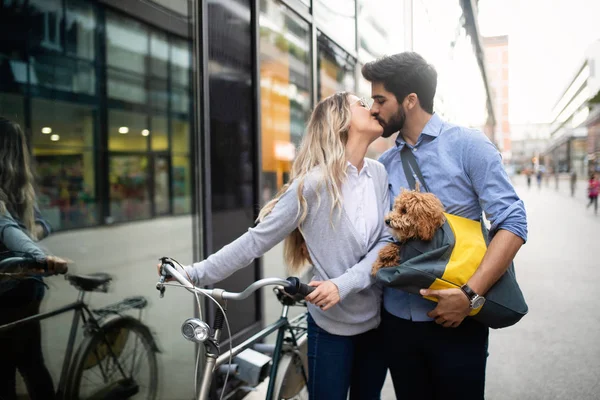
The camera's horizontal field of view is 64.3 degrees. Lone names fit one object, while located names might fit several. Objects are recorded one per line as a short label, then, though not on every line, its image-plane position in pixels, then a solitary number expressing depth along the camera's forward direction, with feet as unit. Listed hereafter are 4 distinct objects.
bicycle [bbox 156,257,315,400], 5.50
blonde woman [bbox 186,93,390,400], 6.54
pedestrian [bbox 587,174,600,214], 50.70
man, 5.74
